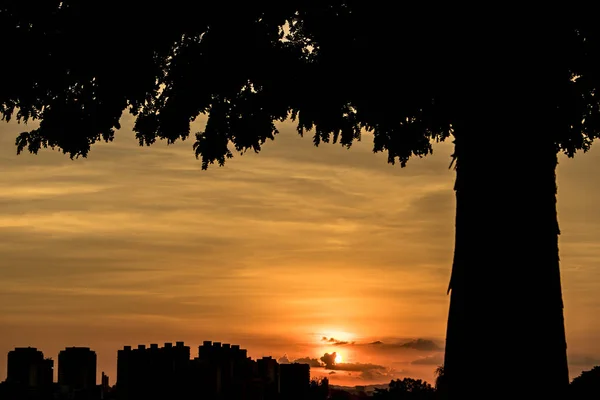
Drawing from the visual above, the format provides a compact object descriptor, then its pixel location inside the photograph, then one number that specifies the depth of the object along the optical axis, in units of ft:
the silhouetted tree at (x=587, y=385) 82.37
